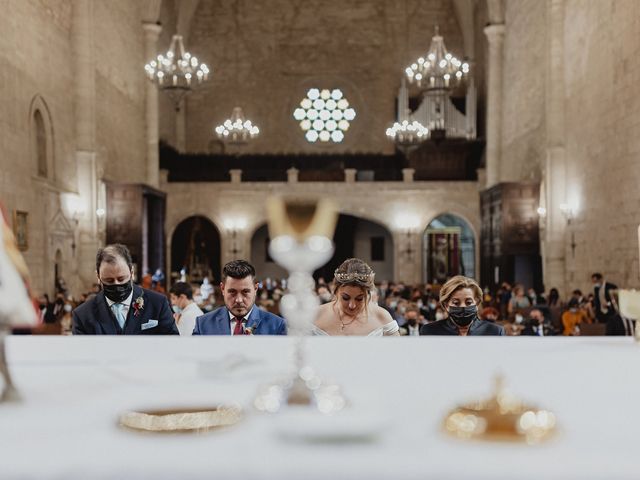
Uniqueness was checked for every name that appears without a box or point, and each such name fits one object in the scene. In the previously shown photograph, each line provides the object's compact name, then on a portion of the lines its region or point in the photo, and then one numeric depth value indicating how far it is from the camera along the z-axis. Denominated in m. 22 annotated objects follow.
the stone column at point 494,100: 22.44
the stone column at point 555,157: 16.92
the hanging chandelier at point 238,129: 23.05
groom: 3.98
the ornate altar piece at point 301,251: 1.45
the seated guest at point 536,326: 7.93
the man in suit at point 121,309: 3.70
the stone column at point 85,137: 17.39
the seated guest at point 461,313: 4.16
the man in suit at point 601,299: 11.42
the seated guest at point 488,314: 8.56
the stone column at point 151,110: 22.88
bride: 3.77
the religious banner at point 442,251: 27.16
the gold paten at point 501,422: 1.32
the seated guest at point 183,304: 5.52
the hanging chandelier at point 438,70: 18.17
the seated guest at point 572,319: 10.32
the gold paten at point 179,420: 1.39
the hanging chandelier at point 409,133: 22.00
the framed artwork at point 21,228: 13.57
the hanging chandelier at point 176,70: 17.25
